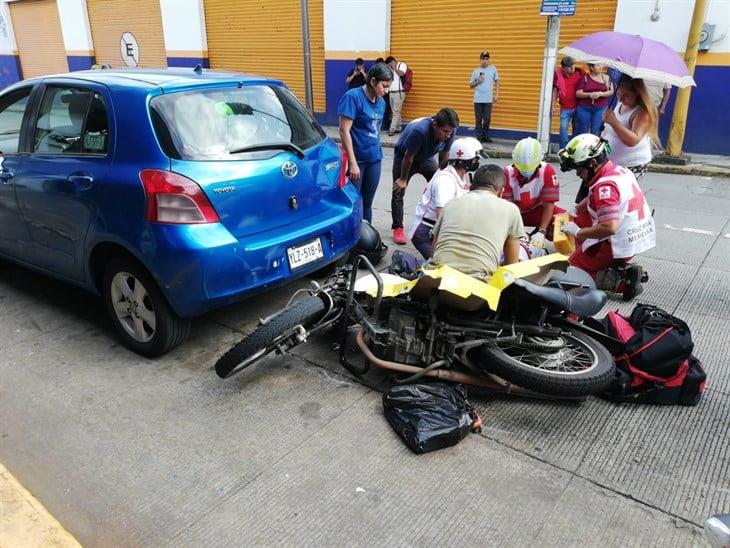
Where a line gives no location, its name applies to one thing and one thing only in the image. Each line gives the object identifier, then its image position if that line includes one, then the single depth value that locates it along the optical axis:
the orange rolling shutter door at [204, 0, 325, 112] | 15.63
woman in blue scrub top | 5.37
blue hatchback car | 3.54
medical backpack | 3.29
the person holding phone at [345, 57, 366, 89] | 13.92
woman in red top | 10.01
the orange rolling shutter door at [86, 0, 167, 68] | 19.34
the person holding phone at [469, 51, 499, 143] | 11.98
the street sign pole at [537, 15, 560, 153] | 10.00
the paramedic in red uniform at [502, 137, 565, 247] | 4.80
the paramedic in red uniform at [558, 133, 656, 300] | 4.32
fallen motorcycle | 3.24
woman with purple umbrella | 4.93
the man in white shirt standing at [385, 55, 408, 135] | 13.39
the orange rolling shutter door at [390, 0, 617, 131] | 11.62
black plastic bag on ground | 3.02
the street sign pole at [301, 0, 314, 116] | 11.20
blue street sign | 9.57
